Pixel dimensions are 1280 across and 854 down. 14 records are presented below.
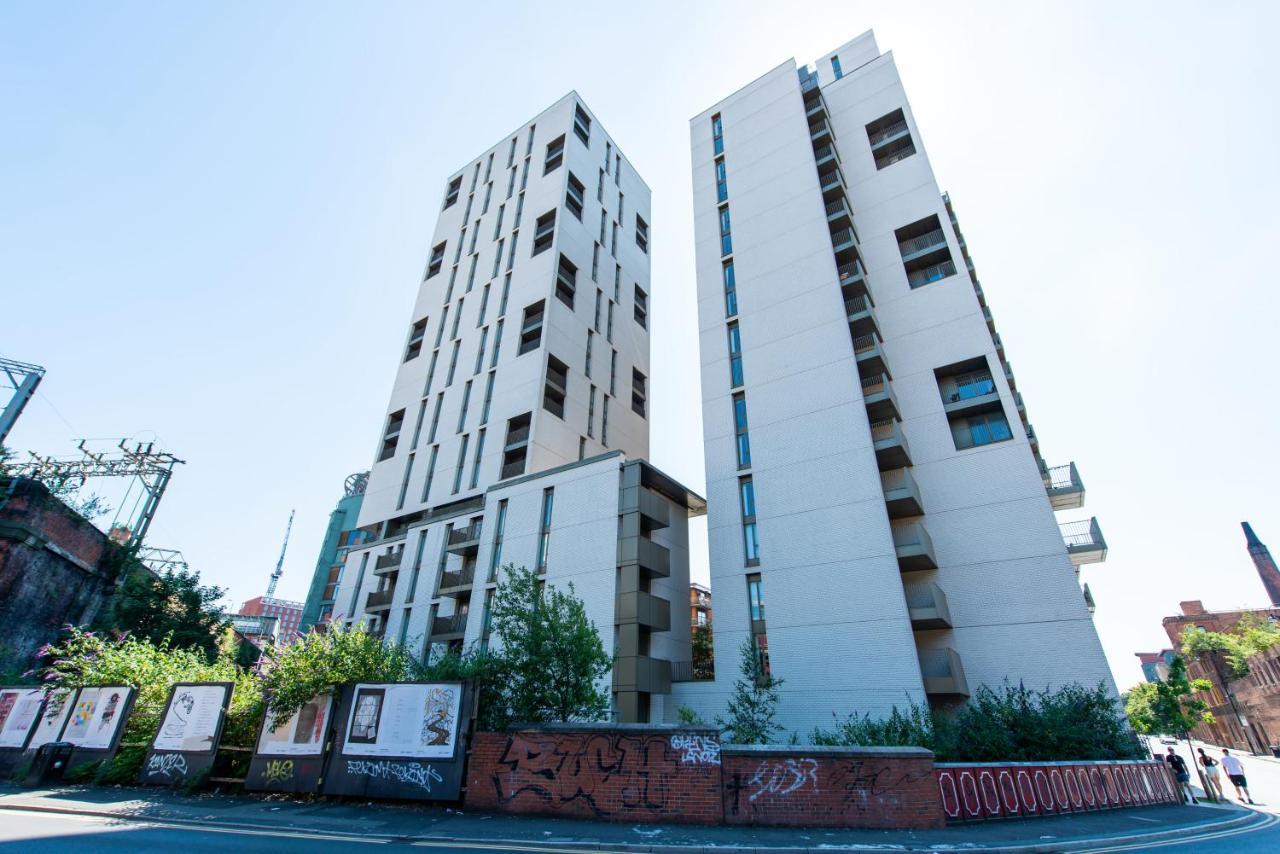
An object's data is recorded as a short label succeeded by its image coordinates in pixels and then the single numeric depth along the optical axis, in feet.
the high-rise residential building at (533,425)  89.30
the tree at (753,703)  64.03
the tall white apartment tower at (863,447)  71.92
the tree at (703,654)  92.62
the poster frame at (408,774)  41.83
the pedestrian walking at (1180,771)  64.95
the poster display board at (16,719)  55.62
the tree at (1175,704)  93.40
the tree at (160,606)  106.83
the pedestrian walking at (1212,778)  66.18
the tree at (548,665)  47.09
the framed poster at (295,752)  45.32
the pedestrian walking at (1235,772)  62.49
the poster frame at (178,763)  48.32
